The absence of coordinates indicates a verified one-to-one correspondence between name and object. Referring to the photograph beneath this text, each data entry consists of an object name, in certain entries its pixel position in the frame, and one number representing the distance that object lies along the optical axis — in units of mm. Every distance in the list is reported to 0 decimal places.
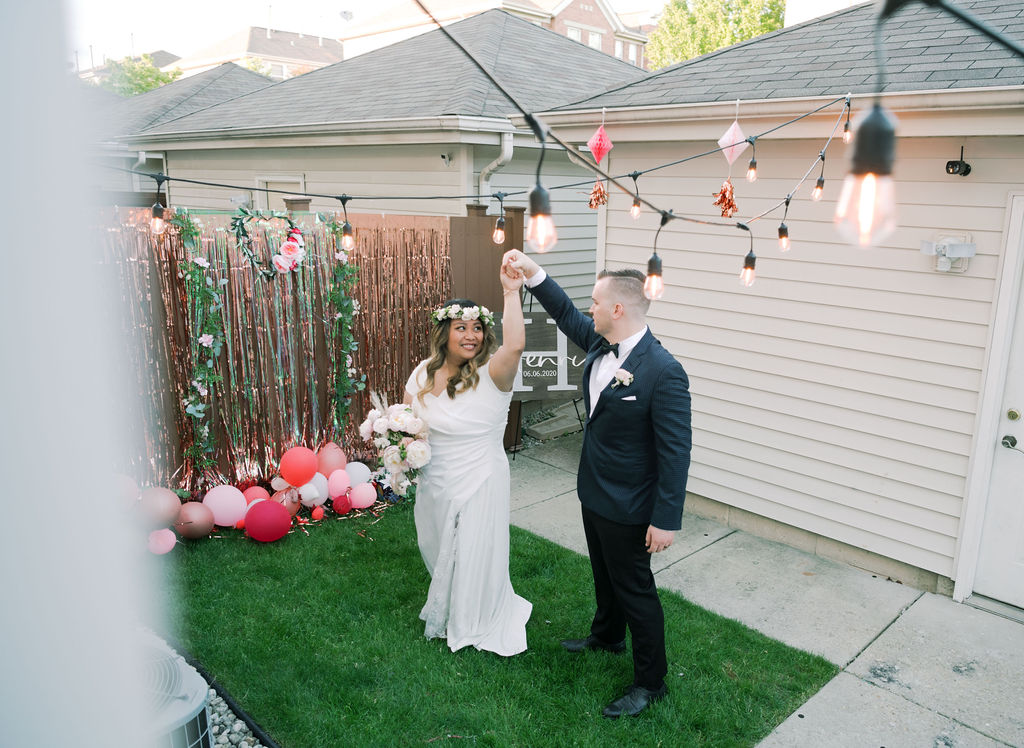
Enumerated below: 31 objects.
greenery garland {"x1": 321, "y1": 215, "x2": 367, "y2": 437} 6320
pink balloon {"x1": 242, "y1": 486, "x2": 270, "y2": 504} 5633
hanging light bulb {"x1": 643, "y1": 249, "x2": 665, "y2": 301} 2701
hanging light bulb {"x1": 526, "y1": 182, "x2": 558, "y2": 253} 2072
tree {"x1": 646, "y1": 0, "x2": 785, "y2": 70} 31031
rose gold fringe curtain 5434
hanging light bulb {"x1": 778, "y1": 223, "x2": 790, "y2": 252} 4244
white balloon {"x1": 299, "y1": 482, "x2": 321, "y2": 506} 5750
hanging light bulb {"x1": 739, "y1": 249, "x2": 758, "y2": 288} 3635
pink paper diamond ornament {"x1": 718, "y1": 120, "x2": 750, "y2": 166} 4996
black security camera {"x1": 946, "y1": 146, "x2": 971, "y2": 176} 4387
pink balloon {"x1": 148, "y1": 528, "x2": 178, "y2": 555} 4812
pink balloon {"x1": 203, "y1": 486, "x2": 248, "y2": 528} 5422
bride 4023
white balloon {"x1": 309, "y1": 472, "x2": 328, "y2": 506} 5820
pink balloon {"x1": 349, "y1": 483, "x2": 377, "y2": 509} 5902
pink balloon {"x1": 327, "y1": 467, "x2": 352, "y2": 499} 5898
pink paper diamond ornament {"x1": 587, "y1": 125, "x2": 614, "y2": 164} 5653
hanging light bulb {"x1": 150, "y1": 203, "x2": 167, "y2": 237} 4625
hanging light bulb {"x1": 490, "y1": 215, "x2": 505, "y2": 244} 5105
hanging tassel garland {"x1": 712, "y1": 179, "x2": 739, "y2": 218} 4945
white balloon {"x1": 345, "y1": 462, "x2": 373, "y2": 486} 6125
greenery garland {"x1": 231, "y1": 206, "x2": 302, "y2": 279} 5676
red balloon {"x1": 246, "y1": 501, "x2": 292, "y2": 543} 5258
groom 3326
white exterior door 4473
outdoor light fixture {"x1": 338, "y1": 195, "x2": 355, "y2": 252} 5395
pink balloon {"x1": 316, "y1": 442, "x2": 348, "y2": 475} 6012
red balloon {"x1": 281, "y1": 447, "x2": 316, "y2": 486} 5609
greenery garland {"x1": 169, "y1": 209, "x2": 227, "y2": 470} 5480
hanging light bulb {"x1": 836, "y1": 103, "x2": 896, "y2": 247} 1396
